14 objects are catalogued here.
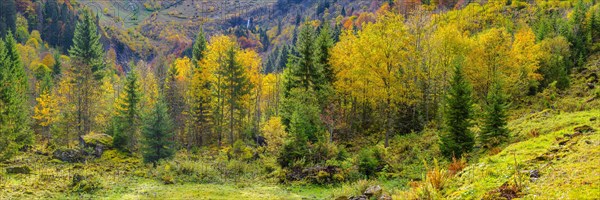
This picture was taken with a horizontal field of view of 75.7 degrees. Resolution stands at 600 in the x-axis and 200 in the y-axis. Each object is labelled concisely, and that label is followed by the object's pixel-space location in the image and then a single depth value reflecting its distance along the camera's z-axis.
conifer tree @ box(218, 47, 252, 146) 39.56
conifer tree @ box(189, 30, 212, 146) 43.31
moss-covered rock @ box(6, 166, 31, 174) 28.05
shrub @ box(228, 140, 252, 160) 34.38
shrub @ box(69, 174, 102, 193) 22.77
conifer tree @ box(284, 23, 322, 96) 37.22
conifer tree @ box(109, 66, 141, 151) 41.09
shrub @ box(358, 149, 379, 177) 24.64
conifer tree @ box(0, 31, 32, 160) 33.00
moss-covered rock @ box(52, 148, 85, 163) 34.75
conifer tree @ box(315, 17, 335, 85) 38.00
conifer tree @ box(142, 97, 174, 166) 33.78
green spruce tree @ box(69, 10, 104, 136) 44.38
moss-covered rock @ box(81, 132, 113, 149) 37.00
